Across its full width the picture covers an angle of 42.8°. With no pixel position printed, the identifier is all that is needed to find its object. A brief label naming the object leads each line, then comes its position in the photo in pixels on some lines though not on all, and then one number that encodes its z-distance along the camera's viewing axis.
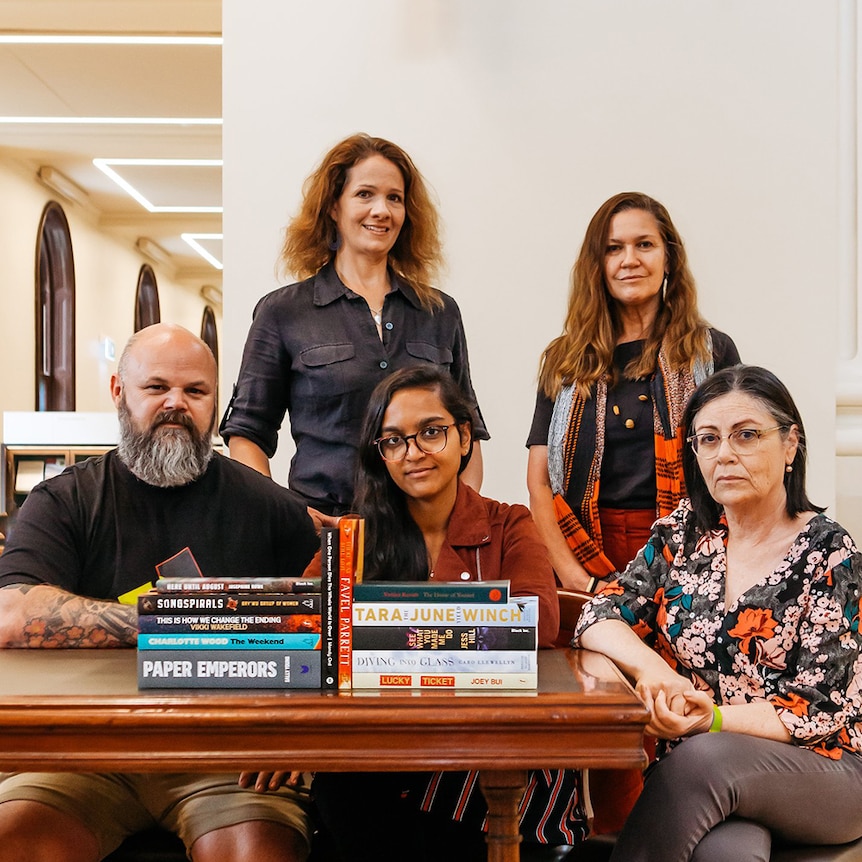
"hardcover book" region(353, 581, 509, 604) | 1.47
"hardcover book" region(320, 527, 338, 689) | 1.47
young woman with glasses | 1.73
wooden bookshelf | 4.48
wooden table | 1.36
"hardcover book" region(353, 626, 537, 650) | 1.45
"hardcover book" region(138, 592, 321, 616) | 1.48
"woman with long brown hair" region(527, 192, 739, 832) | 2.52
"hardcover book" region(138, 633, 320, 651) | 1.47
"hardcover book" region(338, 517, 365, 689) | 1.47
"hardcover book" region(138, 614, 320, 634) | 1.47
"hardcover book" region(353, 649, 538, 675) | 1.45
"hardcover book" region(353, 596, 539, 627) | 1.46
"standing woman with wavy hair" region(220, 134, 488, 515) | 2.59
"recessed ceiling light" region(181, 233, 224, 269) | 11.15
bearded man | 1.71
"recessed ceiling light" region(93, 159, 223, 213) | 8.20
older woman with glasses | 1.63
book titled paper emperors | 1.47
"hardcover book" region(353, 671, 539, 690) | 1.45
